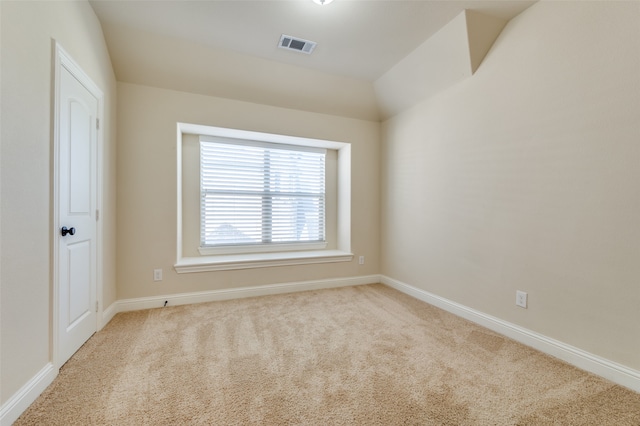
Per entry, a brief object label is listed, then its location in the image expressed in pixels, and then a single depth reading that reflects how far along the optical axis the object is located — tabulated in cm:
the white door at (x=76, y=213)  171
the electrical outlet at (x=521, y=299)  209
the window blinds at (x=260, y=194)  339
